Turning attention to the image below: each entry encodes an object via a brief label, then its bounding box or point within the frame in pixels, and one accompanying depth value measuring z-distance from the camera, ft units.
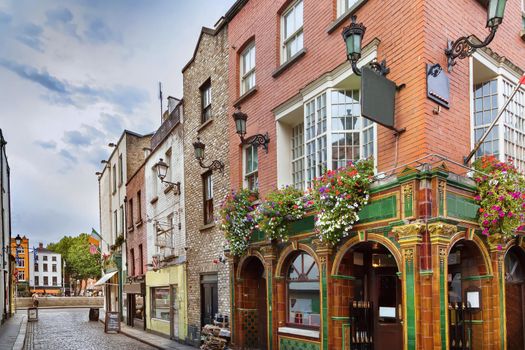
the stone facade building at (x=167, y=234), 58.18
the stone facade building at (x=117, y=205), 90.38
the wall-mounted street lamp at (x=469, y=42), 22.59
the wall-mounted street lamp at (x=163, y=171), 60.59
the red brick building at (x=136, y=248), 75.87
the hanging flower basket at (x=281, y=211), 34.12
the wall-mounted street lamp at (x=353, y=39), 25.35
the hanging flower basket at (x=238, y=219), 40.42
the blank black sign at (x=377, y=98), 25.53
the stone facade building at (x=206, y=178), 48.08
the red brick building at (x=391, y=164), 25.12
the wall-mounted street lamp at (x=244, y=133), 39.70
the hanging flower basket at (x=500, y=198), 25.62
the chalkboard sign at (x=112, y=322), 72.13
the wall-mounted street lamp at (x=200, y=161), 46.60
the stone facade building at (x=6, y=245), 88.63
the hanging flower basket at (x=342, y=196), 28.02
